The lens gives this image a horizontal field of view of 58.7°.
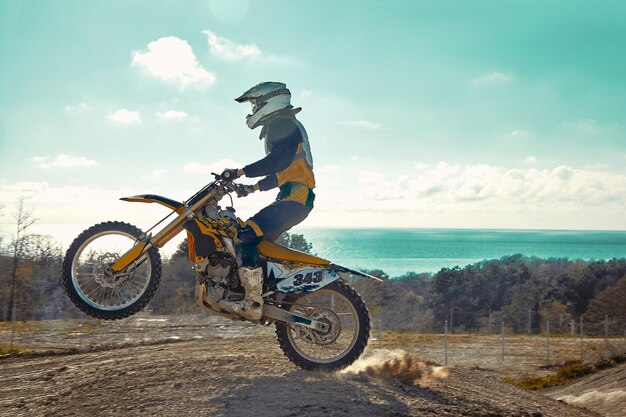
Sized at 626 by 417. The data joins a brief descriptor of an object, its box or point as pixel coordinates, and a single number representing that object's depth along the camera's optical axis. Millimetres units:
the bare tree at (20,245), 33019
